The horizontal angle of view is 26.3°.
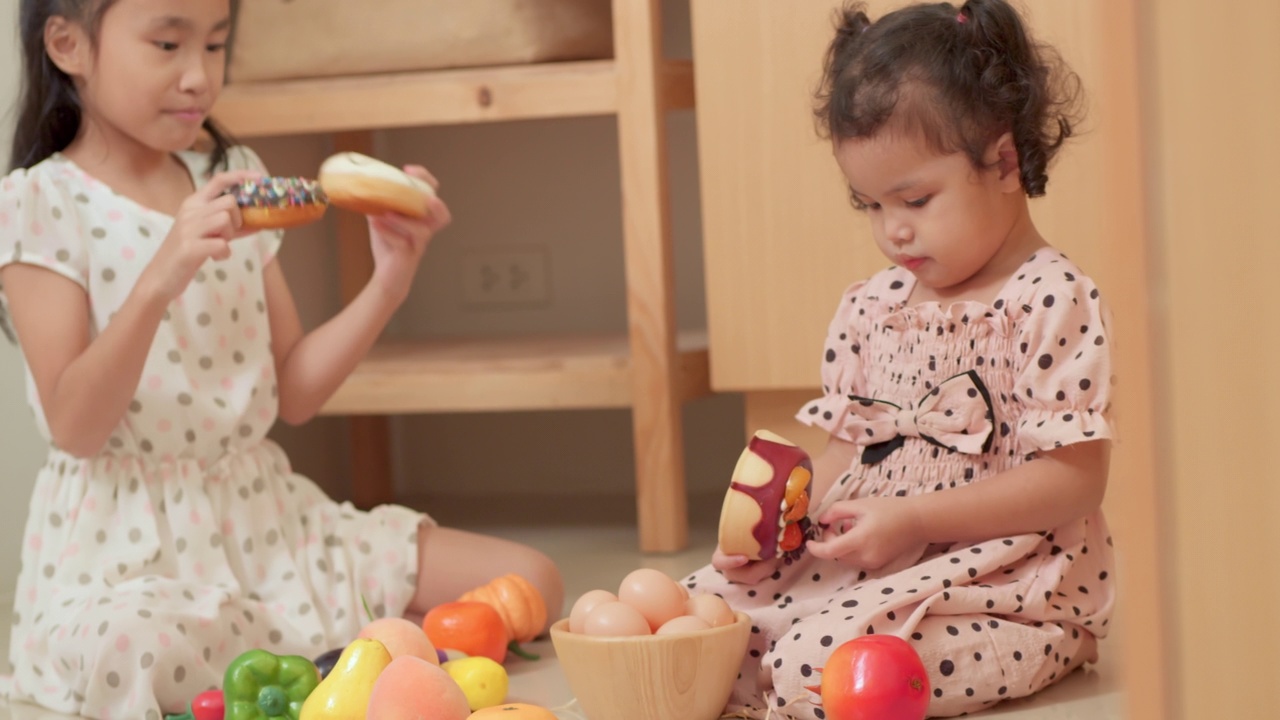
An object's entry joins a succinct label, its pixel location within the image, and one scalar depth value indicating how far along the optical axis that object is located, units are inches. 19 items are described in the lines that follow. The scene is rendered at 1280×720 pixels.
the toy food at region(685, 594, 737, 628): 74.2
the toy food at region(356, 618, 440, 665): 75.3
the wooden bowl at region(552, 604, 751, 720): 72.6
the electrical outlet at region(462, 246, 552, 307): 129.1
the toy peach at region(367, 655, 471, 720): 70.2
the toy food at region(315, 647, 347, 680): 78.2
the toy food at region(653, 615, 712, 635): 73.1
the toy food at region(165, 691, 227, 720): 76.9
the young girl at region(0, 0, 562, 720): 81.5
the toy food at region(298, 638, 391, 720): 72.4
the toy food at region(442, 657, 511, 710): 76.7
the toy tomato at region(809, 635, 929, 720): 70.3
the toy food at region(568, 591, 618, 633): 74.3
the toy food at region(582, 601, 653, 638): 73.3
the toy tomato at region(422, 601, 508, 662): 82.1
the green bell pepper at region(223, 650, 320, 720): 75.3
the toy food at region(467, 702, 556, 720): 69.8
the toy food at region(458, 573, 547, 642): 85.7
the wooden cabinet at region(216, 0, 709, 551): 101.7
